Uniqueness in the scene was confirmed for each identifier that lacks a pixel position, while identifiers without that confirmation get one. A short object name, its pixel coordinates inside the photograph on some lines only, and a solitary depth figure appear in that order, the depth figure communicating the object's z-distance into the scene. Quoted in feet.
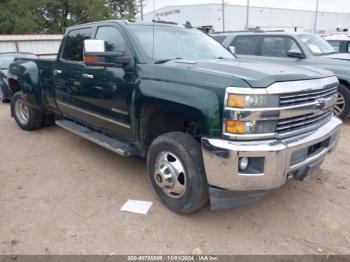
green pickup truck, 8.53
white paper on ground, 11.04
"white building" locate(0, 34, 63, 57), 59.82
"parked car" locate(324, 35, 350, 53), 30.73
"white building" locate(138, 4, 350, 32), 164.96
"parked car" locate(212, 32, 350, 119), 20.86
